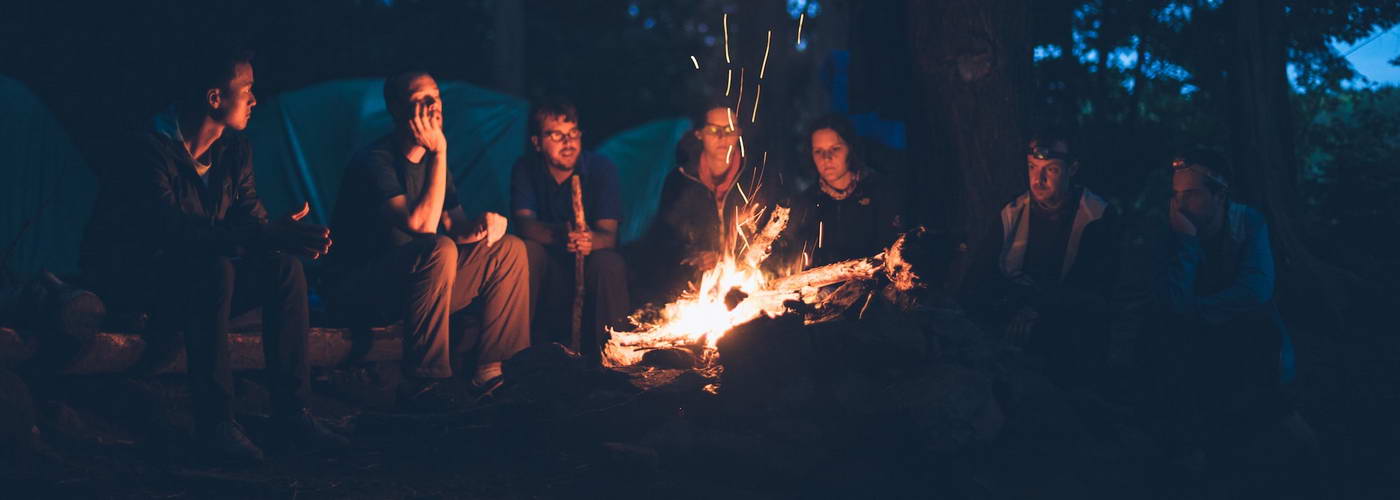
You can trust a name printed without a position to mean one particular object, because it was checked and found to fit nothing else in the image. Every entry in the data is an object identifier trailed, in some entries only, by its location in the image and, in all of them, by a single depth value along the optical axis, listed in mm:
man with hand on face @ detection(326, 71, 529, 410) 5609
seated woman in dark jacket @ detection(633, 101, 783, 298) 6828
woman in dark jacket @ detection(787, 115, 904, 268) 6230
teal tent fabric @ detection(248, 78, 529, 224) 9250
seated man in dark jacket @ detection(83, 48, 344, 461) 4652
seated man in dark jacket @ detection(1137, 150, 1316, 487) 4859
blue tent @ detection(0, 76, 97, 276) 8273
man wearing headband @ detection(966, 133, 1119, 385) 5668
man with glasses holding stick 6266
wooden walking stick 6305
